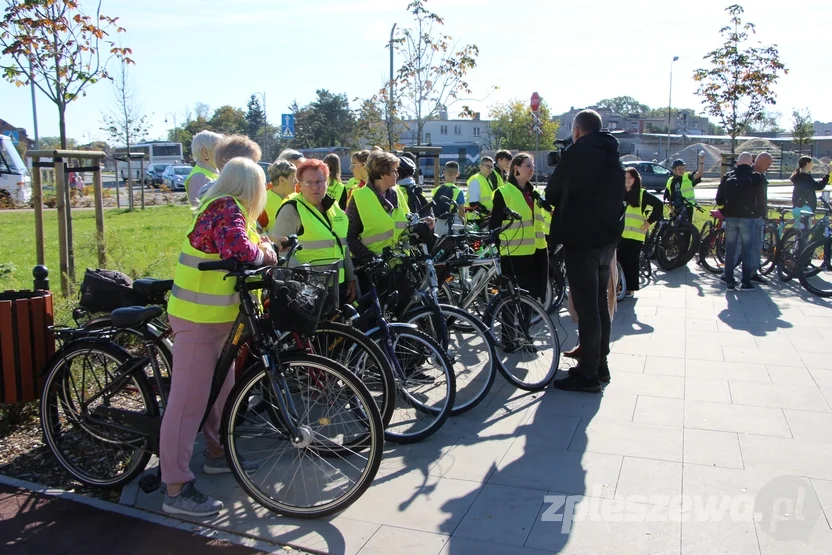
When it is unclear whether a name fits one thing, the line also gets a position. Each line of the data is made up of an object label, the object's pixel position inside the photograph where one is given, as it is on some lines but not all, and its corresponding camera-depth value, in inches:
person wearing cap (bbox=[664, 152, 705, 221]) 463.5
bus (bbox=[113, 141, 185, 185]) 1987.0
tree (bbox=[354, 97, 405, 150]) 677.3
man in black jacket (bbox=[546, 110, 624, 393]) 201.6
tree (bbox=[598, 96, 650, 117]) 5216.5
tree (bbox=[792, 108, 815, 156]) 1587.1
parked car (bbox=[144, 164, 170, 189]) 1671.8
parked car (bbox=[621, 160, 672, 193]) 1300.4
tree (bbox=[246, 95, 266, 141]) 3047.0
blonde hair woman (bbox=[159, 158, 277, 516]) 133.0
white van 963.3
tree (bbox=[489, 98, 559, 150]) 2439.7
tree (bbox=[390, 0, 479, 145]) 514.6
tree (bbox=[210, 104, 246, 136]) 2741.1
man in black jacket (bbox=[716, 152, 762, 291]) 378.9
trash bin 171.6
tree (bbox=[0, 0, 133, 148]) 286.4
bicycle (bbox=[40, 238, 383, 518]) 138.5
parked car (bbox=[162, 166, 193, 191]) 1509.6
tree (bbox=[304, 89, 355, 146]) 2736.2
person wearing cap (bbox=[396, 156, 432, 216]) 299.9
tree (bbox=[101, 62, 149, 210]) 1140.1
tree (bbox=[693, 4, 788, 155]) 609.9
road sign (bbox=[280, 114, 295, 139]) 628.7
